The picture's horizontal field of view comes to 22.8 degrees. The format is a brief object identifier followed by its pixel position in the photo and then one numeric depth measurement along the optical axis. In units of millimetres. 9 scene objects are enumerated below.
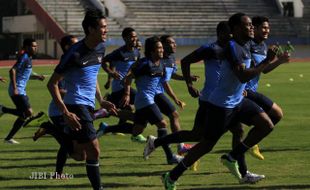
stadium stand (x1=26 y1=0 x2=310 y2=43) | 63781
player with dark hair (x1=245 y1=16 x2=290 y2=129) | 9836
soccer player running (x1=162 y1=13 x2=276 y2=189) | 8023
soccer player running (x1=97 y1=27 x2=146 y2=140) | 13258
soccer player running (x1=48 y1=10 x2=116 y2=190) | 7855
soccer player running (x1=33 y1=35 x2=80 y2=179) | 9531
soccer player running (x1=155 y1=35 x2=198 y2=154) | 11562
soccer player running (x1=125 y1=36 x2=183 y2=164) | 11047
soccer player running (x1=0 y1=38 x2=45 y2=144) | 13914
